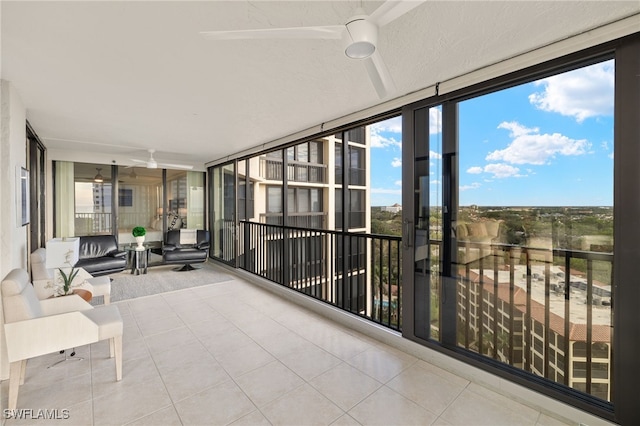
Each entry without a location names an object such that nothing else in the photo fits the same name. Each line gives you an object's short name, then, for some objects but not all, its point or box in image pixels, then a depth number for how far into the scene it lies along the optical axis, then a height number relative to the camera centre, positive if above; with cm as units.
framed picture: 242 +15
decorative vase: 554 -61
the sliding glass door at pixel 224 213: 595 -4
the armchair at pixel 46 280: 294 -77
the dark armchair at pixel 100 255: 464 -80
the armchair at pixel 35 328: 185 -84
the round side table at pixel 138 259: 551 -96
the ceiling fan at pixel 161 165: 513 +98
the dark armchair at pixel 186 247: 569 -79
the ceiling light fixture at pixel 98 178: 570 +69
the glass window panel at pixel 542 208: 178 +1
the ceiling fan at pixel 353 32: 110 +74
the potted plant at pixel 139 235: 554 -47
